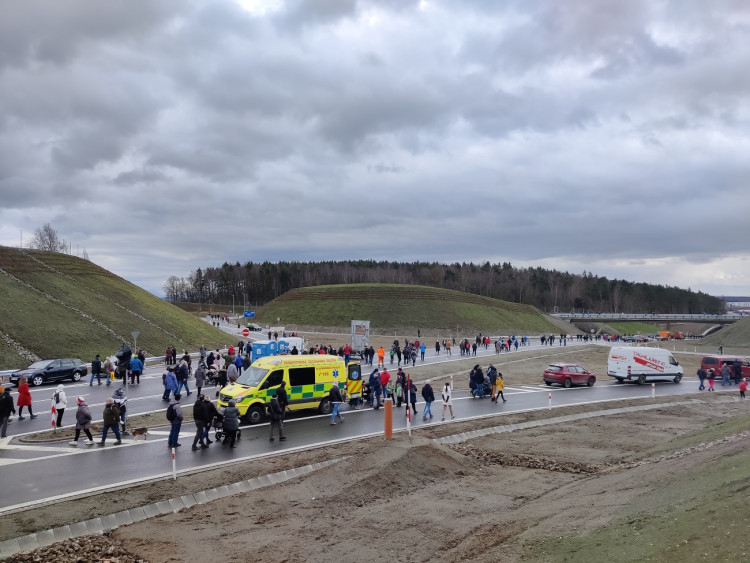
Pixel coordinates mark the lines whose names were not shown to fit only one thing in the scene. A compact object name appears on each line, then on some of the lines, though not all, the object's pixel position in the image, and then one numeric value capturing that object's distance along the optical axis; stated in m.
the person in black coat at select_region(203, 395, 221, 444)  16.41
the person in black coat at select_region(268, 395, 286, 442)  17.23
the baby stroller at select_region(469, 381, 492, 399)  27.52
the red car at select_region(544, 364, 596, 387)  32.59
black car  29.22
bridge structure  133.00
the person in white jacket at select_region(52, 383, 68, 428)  18.69
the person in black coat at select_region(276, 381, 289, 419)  18.23
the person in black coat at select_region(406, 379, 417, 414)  22.84
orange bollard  16.28
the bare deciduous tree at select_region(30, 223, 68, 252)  132.00
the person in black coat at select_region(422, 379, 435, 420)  21.61
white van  34.91
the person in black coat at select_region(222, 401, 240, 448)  16.81
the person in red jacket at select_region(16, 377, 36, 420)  20.00
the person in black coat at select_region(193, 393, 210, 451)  16.33
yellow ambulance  20.45
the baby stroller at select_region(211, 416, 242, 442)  17.50
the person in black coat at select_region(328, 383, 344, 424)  20.42
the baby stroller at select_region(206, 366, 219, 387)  29.48
